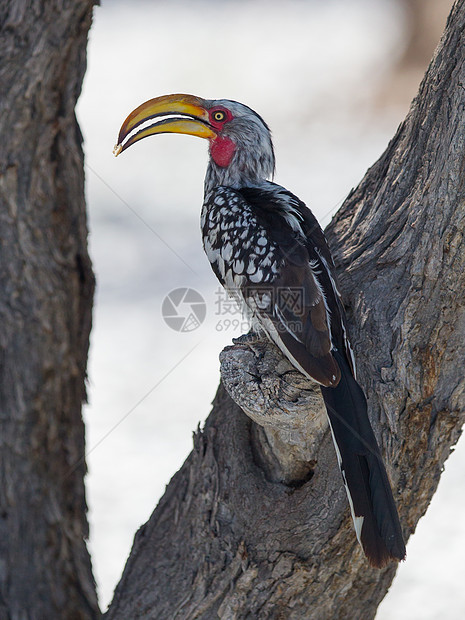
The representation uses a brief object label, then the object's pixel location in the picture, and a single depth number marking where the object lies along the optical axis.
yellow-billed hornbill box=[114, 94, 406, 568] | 5.55
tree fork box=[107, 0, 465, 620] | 5.79
